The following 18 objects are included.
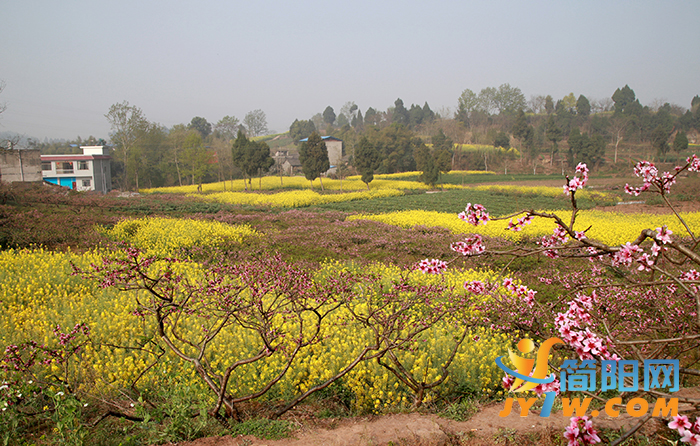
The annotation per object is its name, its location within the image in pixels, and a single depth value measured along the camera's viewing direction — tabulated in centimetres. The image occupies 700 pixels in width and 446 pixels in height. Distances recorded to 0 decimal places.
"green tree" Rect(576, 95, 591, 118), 8262
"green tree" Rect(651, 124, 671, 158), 4931
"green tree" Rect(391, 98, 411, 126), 10500
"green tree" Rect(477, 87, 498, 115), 9944
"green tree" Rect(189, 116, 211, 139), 9938
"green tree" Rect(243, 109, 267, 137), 9406
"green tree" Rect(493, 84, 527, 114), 9906
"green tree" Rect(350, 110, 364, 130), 10656
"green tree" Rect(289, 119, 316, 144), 9385
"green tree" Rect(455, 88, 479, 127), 9282
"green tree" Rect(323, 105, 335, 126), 13100
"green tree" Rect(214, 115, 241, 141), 9570
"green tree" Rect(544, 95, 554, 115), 9800
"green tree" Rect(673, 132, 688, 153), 4862
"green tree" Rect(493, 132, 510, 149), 6469
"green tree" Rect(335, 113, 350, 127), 13223
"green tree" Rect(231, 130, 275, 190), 3694
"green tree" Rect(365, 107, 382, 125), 10750
